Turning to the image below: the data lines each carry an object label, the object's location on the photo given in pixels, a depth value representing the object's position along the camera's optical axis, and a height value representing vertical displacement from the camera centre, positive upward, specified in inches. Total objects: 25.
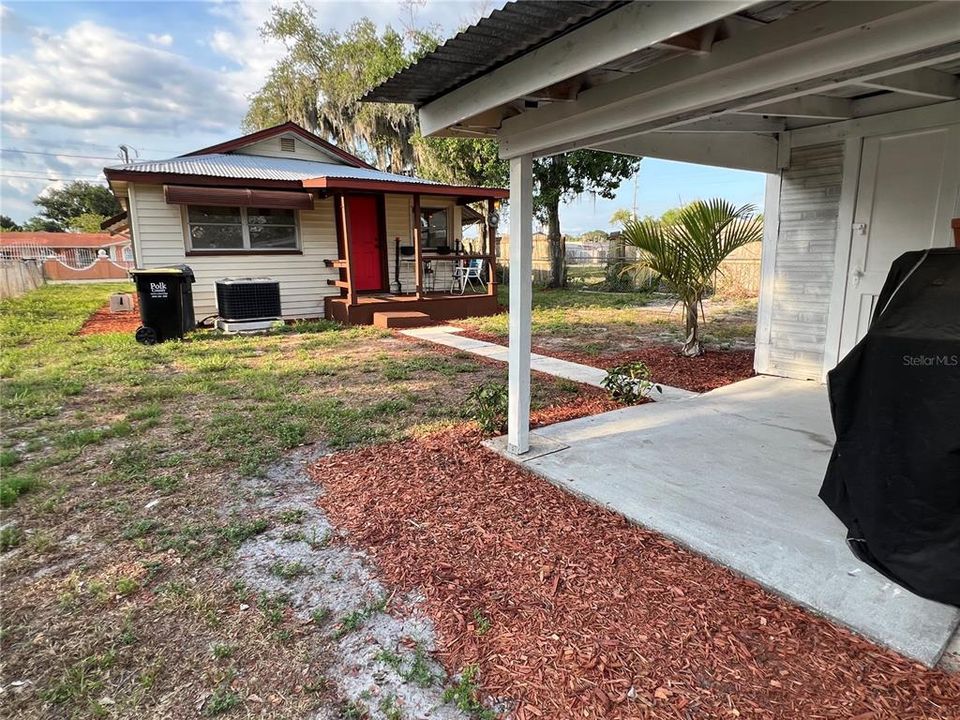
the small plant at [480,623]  75.7 -52.4
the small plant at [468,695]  62.6 -53.1
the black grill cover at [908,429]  75.0 -25.3
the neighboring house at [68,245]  1358.3 +74.7
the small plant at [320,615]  79.0 -53.0
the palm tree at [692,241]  221.1 +10.5
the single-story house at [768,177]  70.9 +25.1
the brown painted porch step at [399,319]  367.2 -36.5
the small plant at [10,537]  99.2 -51.3
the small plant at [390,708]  62.5 -53.3
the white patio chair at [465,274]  494.0 -6.4
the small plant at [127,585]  85.7 -52.2
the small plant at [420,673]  67.6 -53.2
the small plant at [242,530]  102.0 -52.0
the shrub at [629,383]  182.7 -41.4
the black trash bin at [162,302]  291.9 -17.9
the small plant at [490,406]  153.9 -41.3
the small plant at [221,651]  71.9 -52.8
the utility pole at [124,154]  1086.4 +243.5
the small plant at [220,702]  63.3 -53.2
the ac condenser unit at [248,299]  339.0 -19.6
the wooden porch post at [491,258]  432.1 +7.4
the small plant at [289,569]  90.4 -52.7
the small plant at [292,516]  108.7 -52.2
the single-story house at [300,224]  349.1 +34.5
